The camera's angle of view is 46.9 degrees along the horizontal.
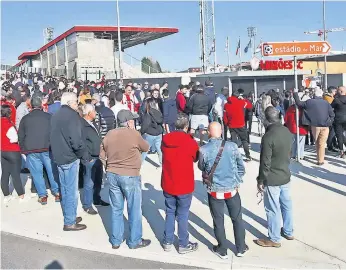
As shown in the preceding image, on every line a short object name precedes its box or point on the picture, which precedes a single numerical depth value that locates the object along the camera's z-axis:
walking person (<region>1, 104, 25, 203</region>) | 6.70
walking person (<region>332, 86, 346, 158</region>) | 9.28
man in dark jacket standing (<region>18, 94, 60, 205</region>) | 6.67
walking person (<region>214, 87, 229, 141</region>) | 11.18
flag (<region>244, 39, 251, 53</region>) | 53.97
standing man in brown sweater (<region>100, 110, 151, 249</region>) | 4.89
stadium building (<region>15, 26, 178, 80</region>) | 41.31
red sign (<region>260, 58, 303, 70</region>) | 28.09
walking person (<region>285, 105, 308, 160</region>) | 9.20
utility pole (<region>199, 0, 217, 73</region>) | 34.28
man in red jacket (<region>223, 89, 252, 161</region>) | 9.17
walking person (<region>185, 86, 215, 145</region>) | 9.76
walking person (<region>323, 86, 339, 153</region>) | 10.23
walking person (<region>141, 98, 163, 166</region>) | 8.48
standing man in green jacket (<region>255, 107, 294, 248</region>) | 4.80
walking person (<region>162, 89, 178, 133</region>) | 9.70
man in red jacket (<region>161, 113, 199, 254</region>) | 4.75
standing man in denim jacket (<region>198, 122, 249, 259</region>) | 4.58
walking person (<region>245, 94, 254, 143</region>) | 11.91
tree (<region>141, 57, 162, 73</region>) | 71.93
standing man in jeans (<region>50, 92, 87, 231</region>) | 5.53
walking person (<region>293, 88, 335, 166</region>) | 8.62
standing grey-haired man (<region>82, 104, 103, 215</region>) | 6.28
